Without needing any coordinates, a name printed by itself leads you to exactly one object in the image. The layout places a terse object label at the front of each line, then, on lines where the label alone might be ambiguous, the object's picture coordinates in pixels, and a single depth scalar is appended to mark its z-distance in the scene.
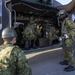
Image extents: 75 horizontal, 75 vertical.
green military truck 4.02
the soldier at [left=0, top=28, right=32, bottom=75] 1.23
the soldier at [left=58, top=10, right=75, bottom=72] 2.90
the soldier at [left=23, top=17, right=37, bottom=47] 4.52
